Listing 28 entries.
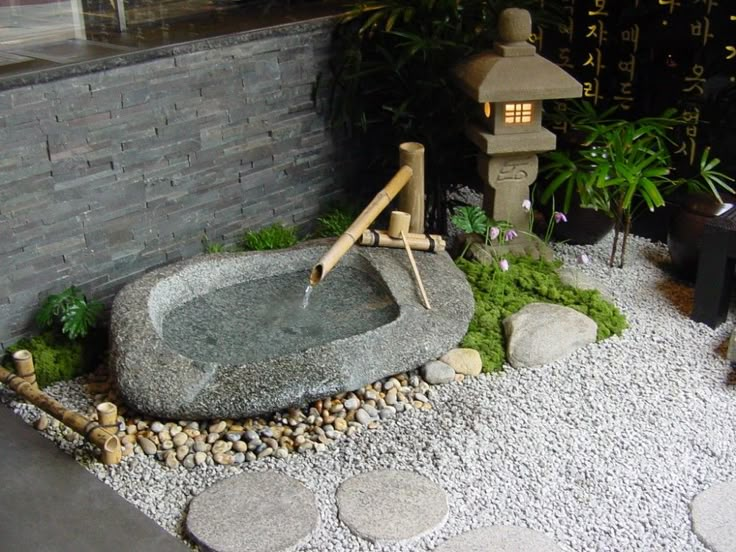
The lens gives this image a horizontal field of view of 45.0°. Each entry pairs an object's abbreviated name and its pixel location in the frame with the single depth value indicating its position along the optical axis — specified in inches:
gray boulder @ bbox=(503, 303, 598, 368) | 163.8
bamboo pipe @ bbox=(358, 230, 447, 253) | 180.2
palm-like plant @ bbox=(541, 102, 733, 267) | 187.8
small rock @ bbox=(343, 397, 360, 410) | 148.6
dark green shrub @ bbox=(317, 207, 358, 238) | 200.5
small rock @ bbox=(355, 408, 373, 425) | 146.9
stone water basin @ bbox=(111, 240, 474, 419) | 139.3
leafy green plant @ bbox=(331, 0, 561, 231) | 191.9
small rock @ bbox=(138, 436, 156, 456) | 139.8
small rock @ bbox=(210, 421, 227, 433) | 142.9
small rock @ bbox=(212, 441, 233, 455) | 138.9
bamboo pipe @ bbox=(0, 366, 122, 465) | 133.5
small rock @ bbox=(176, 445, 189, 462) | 138.4
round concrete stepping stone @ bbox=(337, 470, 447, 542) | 123.4
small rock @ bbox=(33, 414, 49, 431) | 145.0
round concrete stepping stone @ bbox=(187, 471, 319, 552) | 120.6
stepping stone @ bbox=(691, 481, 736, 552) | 122.6
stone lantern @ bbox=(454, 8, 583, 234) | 171.3
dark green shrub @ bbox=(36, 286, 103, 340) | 161.3
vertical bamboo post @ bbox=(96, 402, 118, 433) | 135.7
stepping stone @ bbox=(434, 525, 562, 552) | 120.2
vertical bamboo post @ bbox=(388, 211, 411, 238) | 179.9
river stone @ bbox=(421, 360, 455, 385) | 157.2
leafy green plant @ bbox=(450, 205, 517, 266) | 186.4
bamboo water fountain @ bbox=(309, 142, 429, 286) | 169.6
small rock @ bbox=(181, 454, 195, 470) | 137.0
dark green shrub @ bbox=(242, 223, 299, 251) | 193.5
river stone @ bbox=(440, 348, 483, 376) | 160.2
